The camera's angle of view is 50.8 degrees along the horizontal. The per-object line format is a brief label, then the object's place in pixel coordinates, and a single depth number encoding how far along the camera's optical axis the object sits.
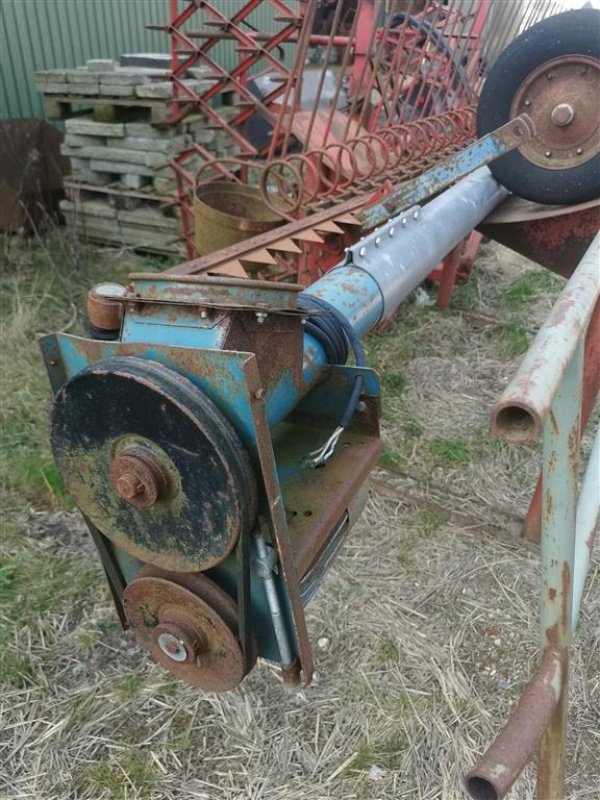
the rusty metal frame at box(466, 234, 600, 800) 0.74
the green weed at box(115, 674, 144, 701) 2.08
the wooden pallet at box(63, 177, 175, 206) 4.75
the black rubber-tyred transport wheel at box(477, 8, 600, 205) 2.67
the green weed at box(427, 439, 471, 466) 3.25
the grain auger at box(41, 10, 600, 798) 1.01
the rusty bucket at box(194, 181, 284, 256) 3.06
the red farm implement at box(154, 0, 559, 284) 3.04
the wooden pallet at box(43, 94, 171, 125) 4.57
